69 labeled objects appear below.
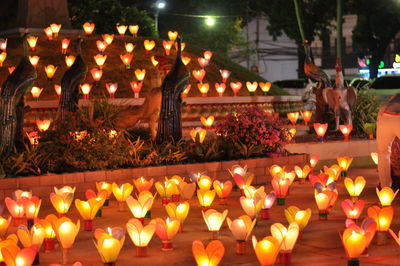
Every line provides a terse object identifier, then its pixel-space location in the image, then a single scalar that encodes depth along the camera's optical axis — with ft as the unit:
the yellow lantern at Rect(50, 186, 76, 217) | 30.99
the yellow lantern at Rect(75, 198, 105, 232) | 29.91
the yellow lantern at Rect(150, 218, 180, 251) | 26.45
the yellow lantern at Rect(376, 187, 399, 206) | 31.74
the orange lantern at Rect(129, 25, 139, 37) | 74.95
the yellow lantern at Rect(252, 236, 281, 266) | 23.09
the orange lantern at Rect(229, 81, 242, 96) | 64.44
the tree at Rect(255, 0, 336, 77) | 130.82
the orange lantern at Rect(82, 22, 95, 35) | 71.46
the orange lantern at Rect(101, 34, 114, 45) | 69.51
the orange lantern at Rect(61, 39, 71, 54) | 67.05
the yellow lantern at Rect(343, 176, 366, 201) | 34.65
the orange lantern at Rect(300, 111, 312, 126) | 60.03
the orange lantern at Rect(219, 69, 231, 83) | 65.82
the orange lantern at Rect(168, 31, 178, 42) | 73.61
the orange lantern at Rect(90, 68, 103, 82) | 61.11
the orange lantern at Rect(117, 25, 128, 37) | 73.72
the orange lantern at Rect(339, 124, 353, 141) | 52.37
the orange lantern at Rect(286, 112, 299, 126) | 60.08
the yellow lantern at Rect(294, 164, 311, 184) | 40.78
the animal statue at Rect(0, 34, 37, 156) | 39.78
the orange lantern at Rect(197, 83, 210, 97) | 63.21
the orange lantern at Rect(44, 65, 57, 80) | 61.62
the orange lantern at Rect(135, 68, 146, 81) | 62.08
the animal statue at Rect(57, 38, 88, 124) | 45.57
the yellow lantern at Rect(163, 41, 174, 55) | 69.26
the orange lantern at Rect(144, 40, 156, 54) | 69.48
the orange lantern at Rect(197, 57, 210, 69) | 67.51
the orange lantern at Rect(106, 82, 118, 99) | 57.27
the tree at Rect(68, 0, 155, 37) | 92.38
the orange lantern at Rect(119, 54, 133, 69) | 65.36
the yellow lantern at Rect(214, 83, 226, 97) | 63.57
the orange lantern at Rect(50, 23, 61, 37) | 70.85
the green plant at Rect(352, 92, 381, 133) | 57.41
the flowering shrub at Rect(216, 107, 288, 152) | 43.78
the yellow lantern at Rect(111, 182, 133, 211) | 34.12
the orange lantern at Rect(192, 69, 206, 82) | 64.28
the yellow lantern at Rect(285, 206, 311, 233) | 27.55
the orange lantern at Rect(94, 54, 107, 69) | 63.82
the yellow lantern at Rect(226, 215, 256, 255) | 25.80
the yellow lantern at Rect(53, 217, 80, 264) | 25.38
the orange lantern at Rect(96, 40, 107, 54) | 66.69
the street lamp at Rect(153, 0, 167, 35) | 117.08
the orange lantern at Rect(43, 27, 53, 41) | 70.49
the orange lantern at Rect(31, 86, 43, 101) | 56.75
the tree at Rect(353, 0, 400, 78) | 129.08
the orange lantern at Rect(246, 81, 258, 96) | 64.64
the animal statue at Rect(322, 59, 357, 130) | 54.08
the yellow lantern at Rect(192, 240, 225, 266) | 22.85
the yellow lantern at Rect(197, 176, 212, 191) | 34.42
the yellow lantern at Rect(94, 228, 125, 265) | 23.67
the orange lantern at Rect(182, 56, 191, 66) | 65.80
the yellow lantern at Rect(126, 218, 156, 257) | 25.52
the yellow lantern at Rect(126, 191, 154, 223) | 29.91
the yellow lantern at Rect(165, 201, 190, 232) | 28.96
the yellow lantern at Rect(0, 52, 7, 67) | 63.93
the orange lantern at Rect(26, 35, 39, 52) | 67.09
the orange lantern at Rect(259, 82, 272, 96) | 65.46
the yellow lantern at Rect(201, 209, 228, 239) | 27.37
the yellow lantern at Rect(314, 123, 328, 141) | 51.88
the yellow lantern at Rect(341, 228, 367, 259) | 23.82
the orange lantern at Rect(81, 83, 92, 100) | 57.00
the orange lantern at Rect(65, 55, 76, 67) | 62.49
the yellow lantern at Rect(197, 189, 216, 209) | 33.04
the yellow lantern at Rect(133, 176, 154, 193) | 34.32
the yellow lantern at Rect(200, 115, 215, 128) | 55.62
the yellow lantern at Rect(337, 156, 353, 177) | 43.45
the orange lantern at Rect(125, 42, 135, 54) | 68.48
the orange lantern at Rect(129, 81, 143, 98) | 58.75
